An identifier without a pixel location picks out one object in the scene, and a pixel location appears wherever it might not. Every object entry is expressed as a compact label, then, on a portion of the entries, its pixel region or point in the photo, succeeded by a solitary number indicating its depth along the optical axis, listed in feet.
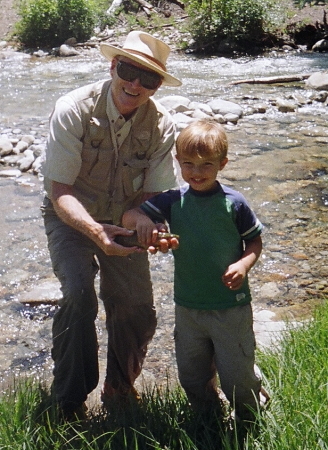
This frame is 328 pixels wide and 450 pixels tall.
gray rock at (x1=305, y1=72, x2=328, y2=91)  43.08
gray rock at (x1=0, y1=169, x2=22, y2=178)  26.61
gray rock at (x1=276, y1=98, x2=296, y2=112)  37.22
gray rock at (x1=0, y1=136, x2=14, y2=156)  29.14
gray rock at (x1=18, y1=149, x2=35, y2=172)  27.25
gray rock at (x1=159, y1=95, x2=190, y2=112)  36.24
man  10.50
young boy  9.20
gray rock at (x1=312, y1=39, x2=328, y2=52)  61.62
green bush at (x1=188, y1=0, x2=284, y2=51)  62.64
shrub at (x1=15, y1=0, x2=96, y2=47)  66.18
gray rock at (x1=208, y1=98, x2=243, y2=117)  35.87
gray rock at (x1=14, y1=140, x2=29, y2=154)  29.60
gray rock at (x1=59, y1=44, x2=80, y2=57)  61.11
